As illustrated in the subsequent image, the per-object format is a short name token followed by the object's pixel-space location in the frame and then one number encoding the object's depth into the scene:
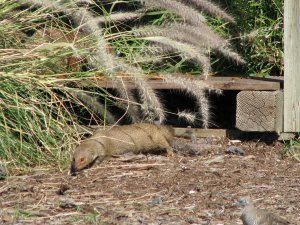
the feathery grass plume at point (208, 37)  13.55
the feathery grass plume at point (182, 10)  13.84
